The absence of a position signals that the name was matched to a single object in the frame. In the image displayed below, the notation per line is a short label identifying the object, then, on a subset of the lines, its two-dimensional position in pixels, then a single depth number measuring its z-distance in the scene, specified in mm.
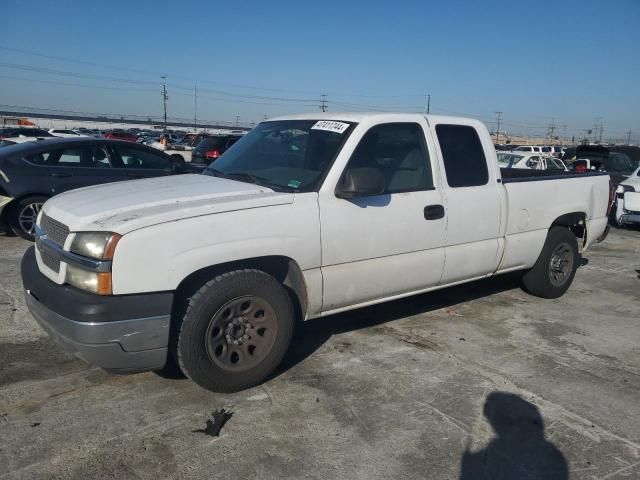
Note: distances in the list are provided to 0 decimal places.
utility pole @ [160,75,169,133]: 90625
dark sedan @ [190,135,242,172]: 17484
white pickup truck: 3152
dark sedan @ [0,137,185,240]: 8023
